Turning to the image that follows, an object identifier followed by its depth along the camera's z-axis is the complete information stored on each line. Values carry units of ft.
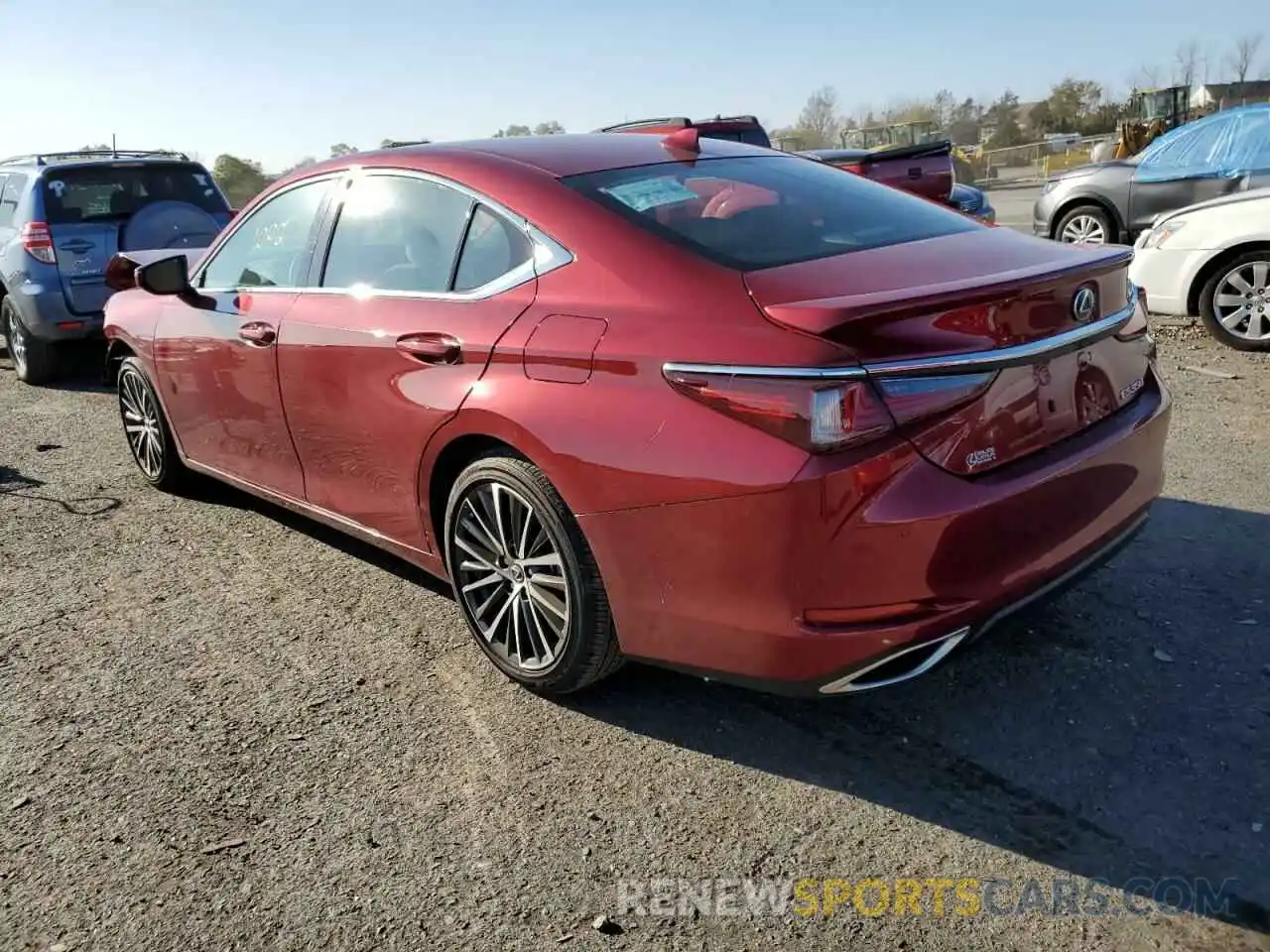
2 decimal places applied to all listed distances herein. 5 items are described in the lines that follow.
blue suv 27.76
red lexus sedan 8.12
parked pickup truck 34.96
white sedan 23.72
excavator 94.78
